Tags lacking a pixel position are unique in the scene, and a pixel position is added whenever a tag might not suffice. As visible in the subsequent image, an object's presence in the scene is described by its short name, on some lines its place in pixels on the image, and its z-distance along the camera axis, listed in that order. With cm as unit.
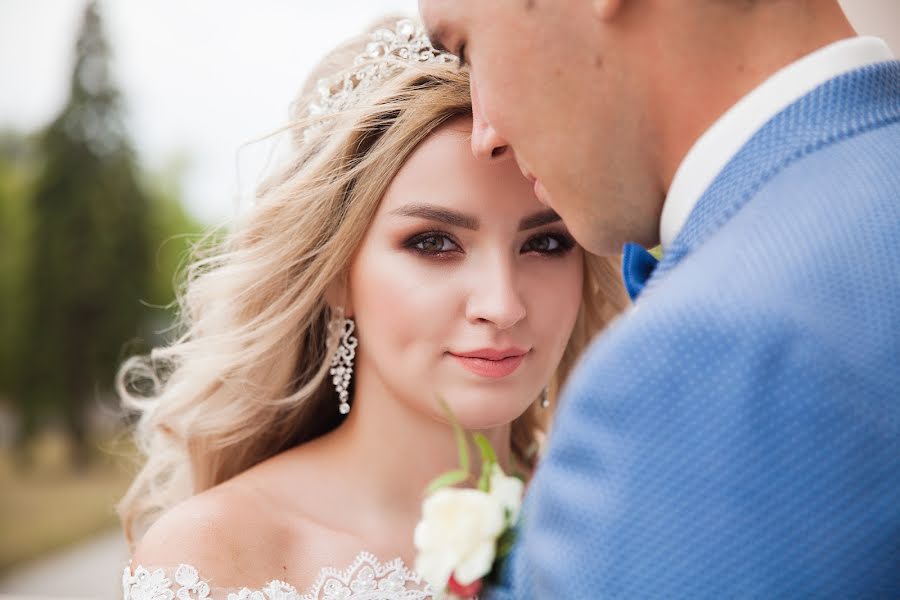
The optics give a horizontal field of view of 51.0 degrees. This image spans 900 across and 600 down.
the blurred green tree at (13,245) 1093
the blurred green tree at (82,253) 1058
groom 112
